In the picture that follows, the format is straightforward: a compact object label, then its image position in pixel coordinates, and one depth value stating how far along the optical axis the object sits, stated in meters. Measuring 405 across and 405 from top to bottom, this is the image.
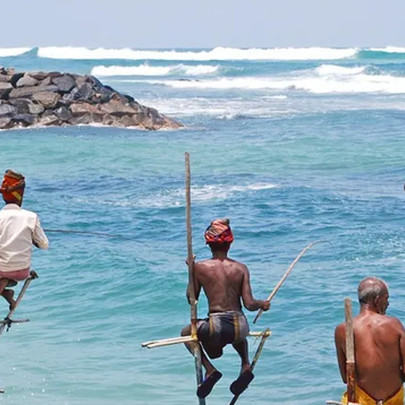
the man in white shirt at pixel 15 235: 16.30
